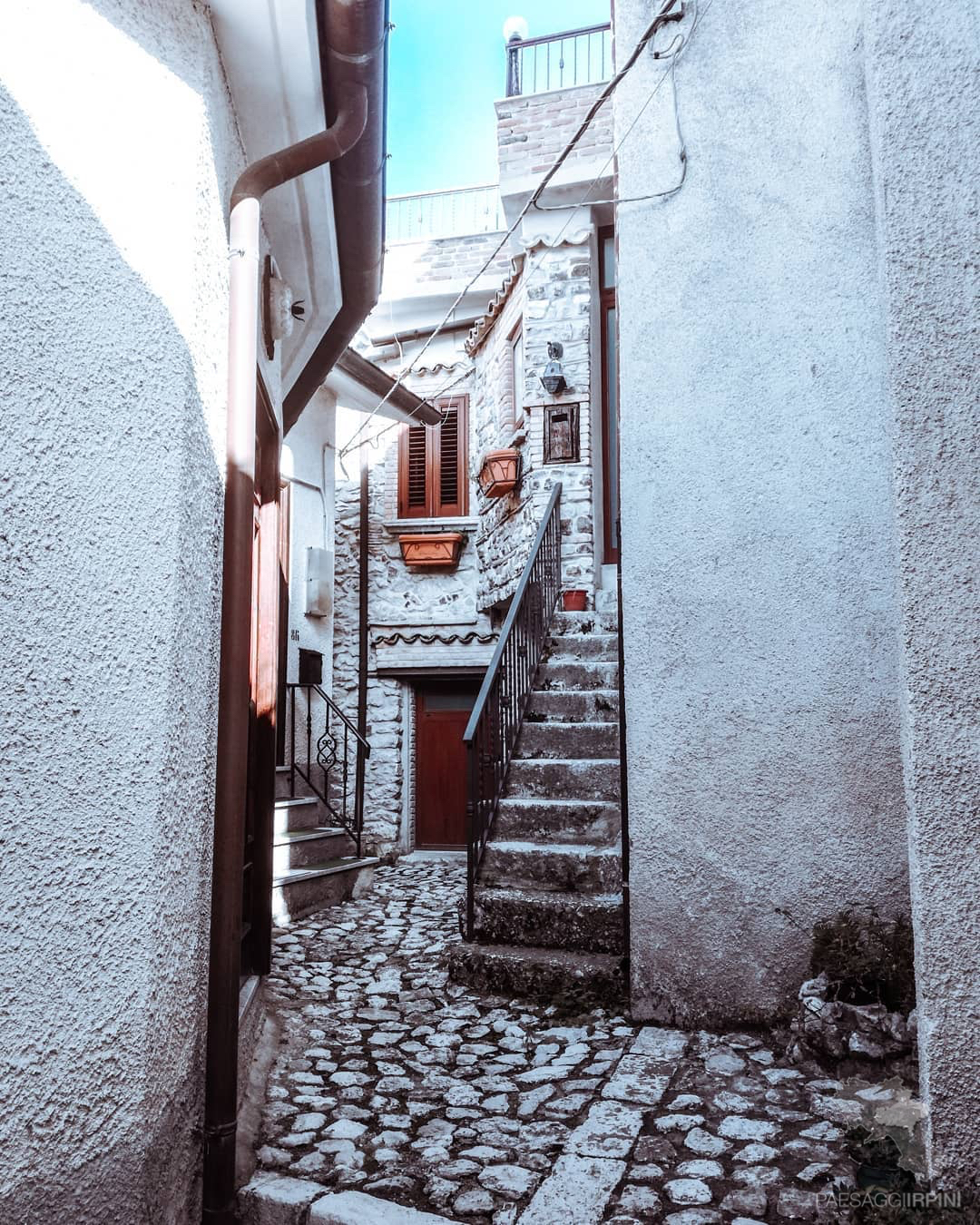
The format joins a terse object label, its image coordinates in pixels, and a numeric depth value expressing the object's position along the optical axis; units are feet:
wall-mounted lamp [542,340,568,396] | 25.73
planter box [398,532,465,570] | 32.14
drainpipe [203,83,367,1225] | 7.64
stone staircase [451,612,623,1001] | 13.70
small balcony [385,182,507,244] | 45.68
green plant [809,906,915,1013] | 10.74
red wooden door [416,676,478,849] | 32.55
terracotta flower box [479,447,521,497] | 27.55
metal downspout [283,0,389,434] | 8.75
